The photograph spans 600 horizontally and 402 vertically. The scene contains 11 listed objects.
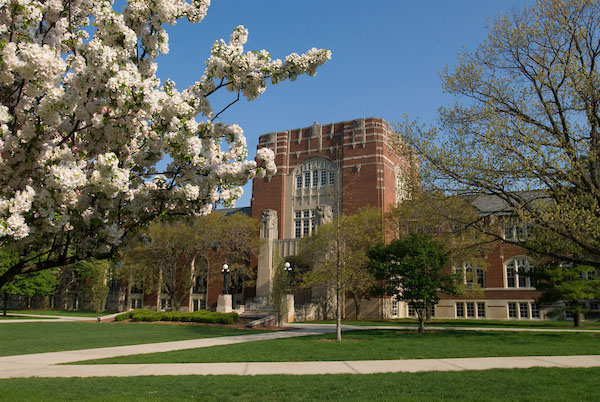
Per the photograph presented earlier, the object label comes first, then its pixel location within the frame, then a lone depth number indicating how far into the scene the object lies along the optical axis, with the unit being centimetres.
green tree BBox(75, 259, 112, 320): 3303
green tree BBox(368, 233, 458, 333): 2284
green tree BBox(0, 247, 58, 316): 3878
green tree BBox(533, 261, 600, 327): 2686
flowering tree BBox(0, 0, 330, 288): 475
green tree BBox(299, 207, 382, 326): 3392
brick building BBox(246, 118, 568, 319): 4194
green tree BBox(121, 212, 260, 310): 3931
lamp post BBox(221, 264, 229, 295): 3189
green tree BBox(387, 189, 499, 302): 1898
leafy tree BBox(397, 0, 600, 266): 1627
